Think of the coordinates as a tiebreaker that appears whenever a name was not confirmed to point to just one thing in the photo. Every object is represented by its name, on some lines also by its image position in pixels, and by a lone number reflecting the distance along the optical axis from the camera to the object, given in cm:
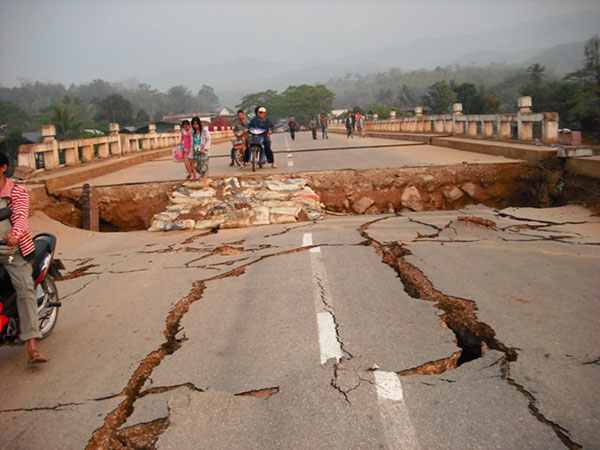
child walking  1273
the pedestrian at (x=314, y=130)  3662
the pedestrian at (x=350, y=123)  3509
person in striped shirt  425
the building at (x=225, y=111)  17176
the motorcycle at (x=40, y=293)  426
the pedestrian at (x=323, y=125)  3631
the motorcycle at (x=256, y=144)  1423
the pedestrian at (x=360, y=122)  3459
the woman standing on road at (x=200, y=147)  1203
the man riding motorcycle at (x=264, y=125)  1458
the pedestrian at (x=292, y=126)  3881
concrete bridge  308
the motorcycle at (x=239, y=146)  1593
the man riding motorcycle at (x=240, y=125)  1557
